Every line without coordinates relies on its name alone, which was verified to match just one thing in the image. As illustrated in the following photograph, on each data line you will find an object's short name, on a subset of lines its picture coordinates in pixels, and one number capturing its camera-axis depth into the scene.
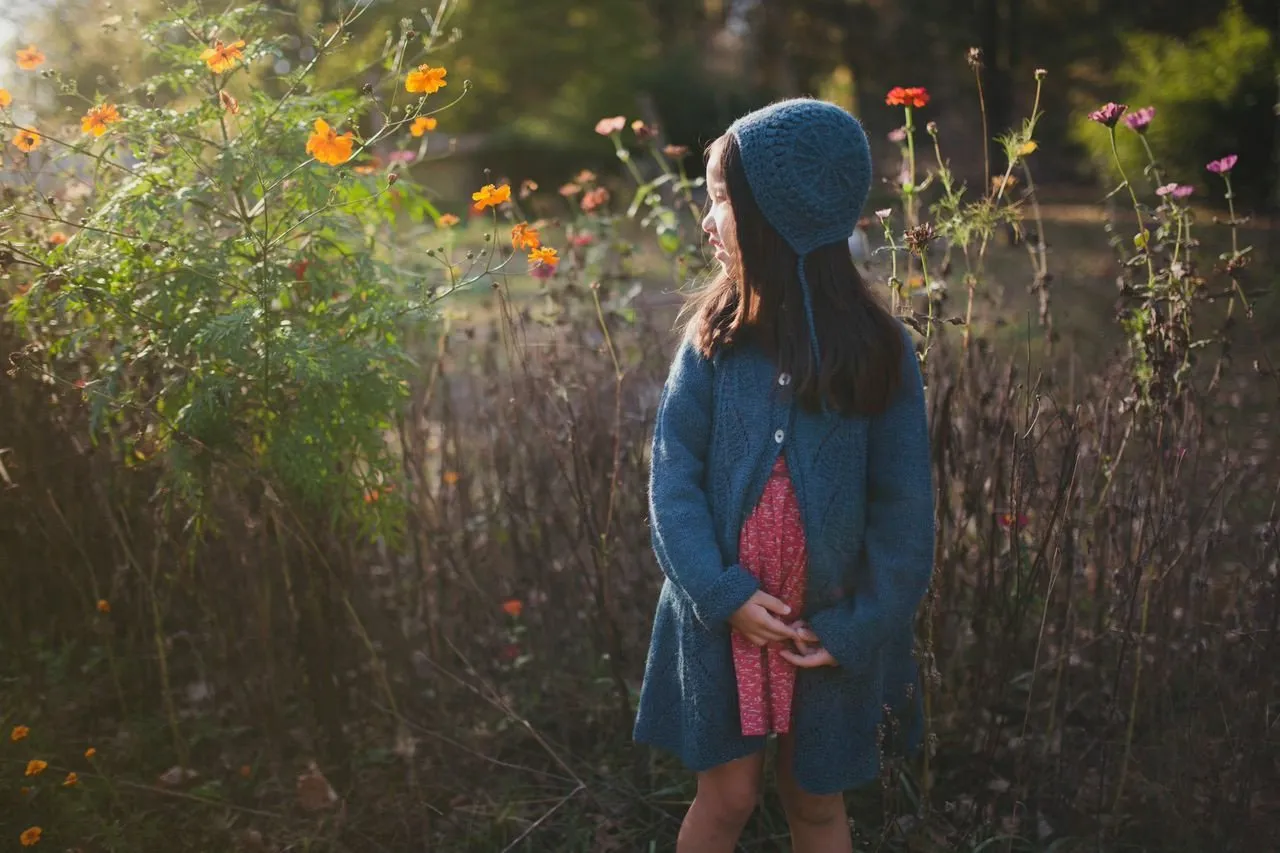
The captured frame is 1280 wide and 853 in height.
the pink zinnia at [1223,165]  2.22
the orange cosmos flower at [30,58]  2.43
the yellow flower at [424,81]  2.02
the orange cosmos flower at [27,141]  2.22
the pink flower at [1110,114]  1.98
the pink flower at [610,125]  2.67
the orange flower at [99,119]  2.04
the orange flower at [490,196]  2.06
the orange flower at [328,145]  1.99
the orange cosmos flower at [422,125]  2.18
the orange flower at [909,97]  2.23
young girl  1.77
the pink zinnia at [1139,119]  2.13
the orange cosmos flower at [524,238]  2.14
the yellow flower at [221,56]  1.98
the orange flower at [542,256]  2.16
